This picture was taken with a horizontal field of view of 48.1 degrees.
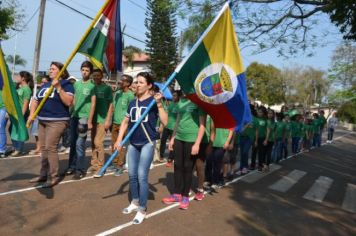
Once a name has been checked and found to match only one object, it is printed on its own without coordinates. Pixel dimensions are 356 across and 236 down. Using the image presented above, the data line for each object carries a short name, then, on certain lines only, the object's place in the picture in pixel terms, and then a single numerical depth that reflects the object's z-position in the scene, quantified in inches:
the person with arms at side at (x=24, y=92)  362.6
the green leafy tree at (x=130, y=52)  1556.3
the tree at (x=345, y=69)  902.4
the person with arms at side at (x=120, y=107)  324.2
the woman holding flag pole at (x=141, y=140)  210.4
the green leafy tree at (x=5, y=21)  733.5
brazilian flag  239.6
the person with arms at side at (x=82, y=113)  285.9
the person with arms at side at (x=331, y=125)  956.4
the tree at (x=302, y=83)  2896.2
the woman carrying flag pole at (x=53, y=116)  244.2
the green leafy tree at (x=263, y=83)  2640.3
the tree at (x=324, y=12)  381.7
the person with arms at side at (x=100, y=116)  298.7
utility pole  753.9
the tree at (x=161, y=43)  1608.0
